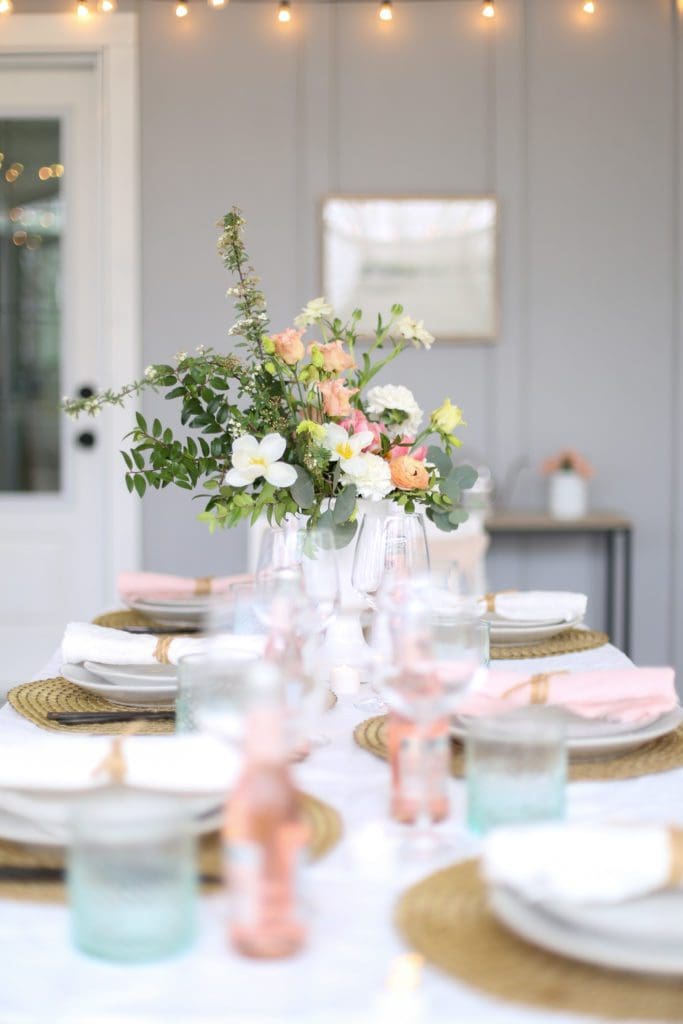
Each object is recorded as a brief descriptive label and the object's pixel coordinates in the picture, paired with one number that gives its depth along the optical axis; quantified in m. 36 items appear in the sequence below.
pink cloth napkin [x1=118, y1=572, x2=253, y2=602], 3.09
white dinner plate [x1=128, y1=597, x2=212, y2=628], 2.96
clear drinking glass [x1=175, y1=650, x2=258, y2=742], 1.63
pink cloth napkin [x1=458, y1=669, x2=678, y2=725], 2.01
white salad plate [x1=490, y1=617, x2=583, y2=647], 2.81
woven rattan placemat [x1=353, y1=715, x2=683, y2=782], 1.90
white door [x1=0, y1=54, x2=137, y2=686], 6.66
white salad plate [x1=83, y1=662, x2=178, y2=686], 2.22
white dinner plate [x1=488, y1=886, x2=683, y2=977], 1.44
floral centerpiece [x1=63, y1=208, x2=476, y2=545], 2.39
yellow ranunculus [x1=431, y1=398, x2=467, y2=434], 2.52
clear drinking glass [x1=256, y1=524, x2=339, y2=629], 2.11
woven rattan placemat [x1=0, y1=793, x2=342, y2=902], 1.60
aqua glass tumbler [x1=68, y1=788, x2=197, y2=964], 1.45
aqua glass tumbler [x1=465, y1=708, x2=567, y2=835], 1.68
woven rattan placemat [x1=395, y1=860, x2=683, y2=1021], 1.41
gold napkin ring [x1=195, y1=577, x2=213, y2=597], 3.15
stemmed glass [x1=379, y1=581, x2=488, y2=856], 1.71
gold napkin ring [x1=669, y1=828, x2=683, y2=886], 1.49
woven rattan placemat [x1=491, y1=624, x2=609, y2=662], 2.70
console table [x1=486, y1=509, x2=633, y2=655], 6.01
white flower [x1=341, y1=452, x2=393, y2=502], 2.36
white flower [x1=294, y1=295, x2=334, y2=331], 2.58
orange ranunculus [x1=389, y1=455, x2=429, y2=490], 2.43
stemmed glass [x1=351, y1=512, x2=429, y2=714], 2.29
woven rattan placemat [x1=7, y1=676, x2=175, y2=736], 2.09
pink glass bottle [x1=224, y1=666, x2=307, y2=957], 1.45
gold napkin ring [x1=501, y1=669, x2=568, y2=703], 2.04
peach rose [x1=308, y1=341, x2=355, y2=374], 2.47
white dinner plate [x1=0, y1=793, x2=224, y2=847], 1.66
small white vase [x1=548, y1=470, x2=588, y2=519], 6.21
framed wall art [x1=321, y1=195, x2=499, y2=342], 6.52
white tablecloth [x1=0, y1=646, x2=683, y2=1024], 1.41
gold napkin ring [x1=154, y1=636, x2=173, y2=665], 2.30
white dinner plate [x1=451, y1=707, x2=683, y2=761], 1.94
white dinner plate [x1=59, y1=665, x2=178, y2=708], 2.20
